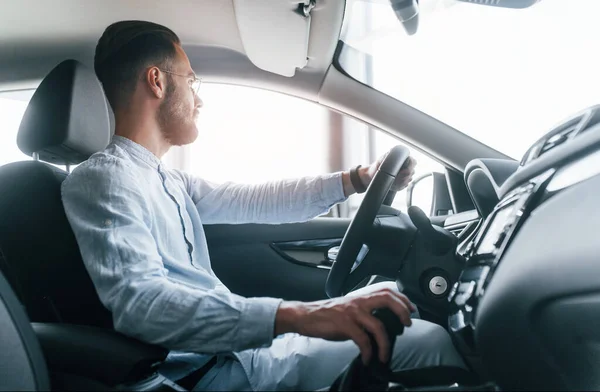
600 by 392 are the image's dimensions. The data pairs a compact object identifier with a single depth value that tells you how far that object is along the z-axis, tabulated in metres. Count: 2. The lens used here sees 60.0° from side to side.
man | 0.83
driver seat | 0.87
